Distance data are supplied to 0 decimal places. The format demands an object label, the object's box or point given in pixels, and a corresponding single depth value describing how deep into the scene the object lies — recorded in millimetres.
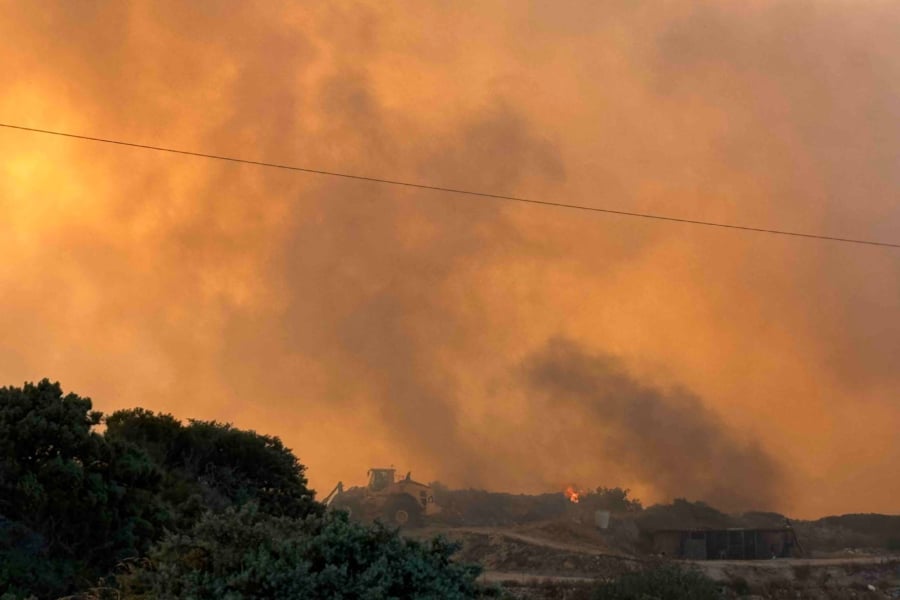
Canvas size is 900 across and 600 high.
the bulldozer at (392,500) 49781
